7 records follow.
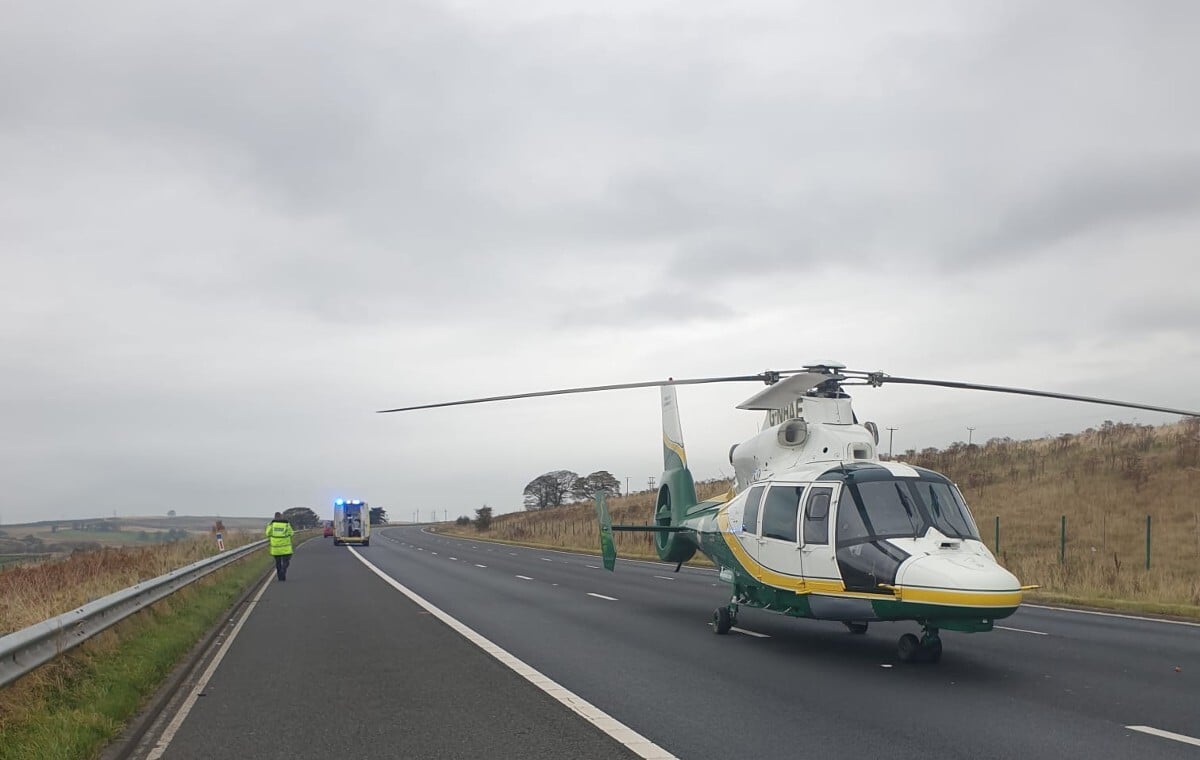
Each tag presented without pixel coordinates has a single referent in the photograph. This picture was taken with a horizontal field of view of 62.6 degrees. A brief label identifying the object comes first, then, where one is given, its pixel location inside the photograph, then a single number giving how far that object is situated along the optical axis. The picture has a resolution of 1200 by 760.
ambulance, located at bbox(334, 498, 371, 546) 59.31
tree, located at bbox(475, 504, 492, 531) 105.25
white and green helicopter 10.09
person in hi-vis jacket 26.64
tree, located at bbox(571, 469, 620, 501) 125.62
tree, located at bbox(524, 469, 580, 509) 128.88
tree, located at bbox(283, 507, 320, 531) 98.57
